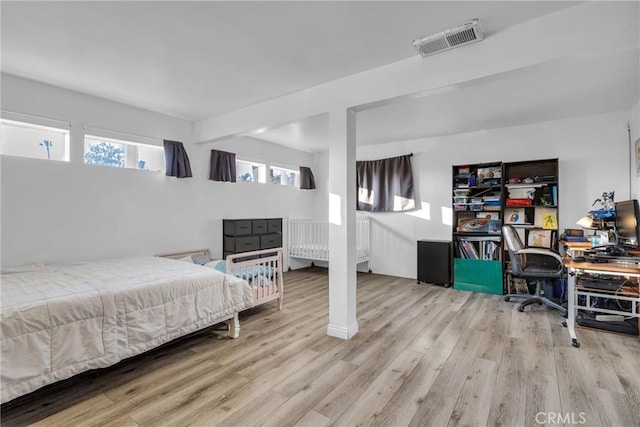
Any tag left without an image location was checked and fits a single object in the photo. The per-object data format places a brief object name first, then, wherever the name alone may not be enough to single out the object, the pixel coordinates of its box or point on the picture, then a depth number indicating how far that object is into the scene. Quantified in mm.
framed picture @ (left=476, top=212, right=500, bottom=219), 4379
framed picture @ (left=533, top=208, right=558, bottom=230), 3959
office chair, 3355
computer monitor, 2580
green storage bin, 4180
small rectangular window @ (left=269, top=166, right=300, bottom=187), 5637
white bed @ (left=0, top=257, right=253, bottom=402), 1668
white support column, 2730
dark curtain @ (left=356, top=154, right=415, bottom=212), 5105
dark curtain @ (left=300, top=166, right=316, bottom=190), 6023
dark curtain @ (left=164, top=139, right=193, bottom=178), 3914
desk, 2311
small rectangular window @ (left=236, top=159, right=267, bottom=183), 5086
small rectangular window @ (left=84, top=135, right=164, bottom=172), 3395
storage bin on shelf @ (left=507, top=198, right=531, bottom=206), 4074
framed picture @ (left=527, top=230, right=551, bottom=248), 4027
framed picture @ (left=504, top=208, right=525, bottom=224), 4216
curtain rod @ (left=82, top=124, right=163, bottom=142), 3281
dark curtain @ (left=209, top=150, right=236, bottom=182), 4457
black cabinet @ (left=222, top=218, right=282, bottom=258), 4500
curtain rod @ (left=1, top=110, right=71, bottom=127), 2805
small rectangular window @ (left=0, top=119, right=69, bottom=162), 2852
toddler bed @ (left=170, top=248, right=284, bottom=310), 3197
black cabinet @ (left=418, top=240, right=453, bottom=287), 4547
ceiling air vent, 1947
